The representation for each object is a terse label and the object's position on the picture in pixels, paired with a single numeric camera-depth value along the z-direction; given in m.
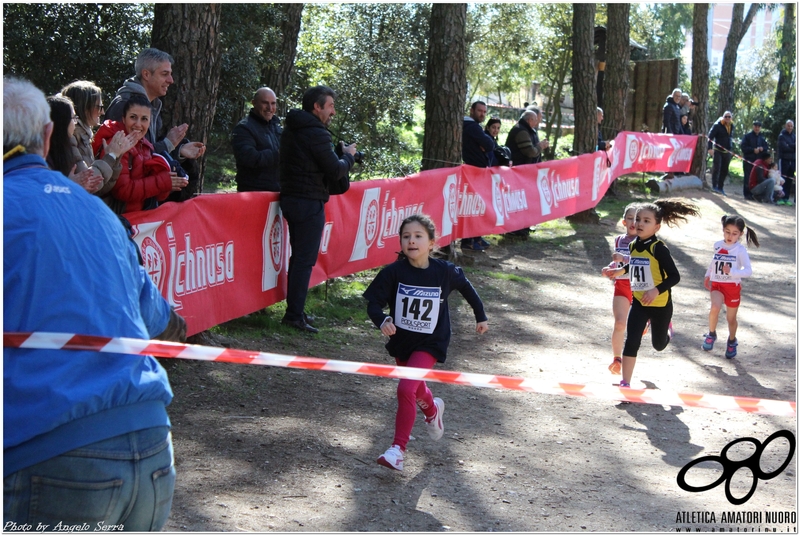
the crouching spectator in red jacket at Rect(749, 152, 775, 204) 23.38
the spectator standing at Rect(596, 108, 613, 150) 18.33
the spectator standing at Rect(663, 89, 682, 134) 23.66
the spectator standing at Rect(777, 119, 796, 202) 24.66
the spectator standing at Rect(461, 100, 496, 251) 12.86
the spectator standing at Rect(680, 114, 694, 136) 24.39
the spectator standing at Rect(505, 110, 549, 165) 14.48
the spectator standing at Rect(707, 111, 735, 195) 23.97
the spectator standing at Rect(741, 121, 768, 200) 23.81
